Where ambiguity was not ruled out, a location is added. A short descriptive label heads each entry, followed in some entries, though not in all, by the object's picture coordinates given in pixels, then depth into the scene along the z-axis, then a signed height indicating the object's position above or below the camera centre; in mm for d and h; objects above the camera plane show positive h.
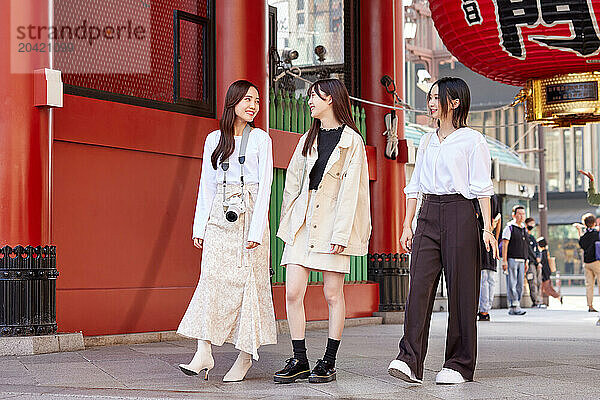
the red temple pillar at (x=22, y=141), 7613 +709
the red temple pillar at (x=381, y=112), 12477 +1508
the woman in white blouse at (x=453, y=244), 5875 -146
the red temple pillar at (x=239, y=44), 9828 +1935
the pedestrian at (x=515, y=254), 14760 -536
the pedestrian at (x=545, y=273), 18703 -1079
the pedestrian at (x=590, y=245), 15484 -414
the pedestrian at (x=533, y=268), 17250 -905
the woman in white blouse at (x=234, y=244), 5957 -131
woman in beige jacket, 5871 +66
